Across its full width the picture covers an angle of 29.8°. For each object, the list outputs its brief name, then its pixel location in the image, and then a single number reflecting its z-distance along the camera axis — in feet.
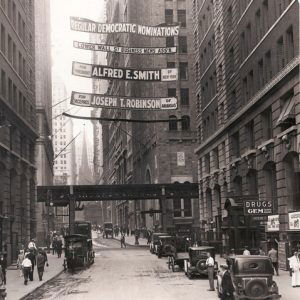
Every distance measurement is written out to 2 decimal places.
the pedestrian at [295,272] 77.36
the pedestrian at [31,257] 104.01
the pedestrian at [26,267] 97.04
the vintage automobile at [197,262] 98.53
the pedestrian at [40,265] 104.87
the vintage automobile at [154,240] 183.75
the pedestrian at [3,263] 97.63
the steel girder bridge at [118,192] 233.55
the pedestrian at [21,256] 124.21
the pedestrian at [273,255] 92.94
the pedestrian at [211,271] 81.32
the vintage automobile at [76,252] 129.08
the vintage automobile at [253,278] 63.62
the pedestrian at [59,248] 179.01
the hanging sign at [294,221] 97.86
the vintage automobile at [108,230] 339.03
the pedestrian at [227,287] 59.06
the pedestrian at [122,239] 232.18
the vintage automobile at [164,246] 164.14
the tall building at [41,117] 291.99
